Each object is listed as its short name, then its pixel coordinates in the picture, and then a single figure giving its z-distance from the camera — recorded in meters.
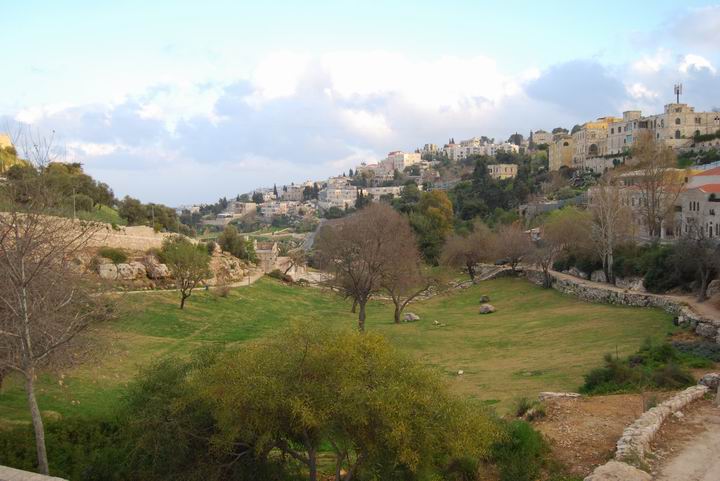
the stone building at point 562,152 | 109.62
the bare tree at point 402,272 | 38.31
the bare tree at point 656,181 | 48.94
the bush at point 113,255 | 39.89
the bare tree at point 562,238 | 50.25
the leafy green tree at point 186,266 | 36.50
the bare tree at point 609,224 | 43.19
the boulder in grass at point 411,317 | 40.70
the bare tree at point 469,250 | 59.59
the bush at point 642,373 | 18.14
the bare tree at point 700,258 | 31.17
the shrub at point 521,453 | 12.03
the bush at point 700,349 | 21.14
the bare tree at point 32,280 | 11.79
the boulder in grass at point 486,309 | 43.19
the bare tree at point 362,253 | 36.34
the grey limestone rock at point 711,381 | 16.83
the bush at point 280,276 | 57.94
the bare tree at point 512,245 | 56.00
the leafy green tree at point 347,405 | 9.79
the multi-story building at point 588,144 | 103.19
